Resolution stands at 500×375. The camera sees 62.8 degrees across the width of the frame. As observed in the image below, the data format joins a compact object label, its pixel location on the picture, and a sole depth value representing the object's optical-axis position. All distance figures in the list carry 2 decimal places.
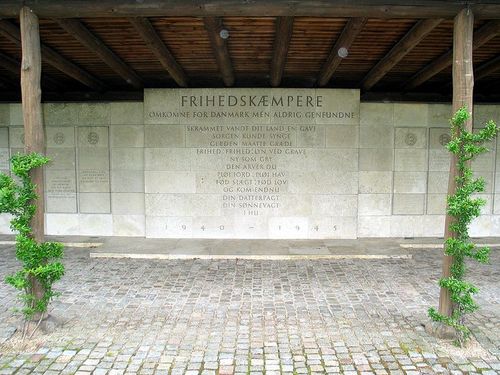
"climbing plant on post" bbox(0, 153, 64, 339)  4.31
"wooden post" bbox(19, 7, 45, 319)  4.62
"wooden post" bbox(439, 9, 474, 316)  4.50
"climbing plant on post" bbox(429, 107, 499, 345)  4.11
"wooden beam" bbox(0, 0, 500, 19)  4.86
